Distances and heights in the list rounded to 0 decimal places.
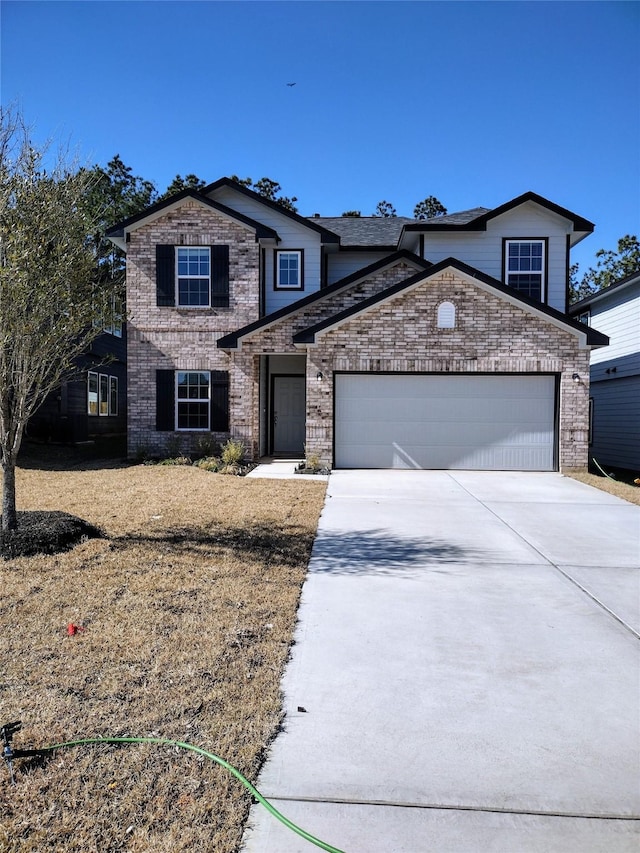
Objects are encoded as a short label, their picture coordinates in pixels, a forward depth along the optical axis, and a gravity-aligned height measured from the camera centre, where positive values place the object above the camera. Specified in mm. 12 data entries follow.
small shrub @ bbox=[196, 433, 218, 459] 16250 -869
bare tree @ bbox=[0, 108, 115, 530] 6395 +1334
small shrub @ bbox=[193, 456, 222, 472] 14625 -1195
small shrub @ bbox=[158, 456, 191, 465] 15539 -1195
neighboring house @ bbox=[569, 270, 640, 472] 17672 +1092
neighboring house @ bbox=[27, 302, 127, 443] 20078 +271
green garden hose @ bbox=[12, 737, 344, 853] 2637 -1686
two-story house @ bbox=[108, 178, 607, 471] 14719 +1849
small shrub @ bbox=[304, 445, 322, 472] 14383 -1145
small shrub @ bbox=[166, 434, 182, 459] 16547 -910
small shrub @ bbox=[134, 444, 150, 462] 16292 -1067
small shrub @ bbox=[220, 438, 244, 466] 15031 -989
